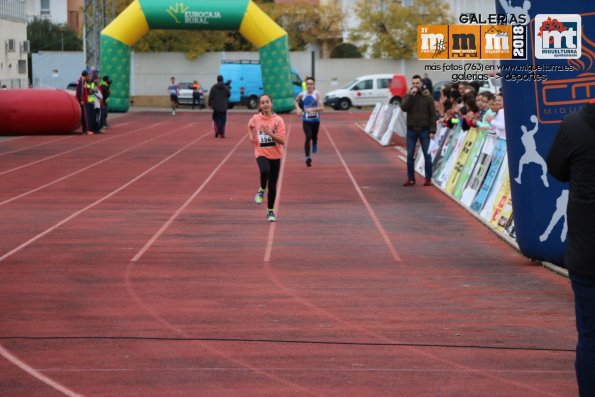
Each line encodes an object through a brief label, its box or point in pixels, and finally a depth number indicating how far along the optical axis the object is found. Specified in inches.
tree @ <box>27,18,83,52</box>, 3240.7
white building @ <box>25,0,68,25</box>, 3681.1
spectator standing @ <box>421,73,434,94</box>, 1724.9
